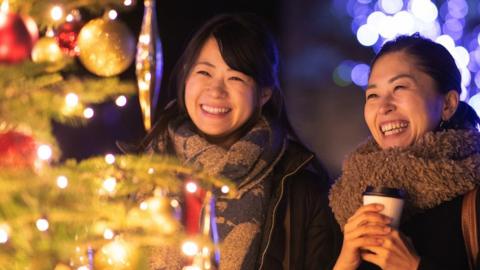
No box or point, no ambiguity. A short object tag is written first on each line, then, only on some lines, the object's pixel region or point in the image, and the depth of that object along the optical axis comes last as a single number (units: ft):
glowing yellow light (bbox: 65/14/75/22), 11.71
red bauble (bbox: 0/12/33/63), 10.67
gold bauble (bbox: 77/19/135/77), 11.83
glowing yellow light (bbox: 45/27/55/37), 11.67
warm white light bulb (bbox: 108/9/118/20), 12.01
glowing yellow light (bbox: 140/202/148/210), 11.31
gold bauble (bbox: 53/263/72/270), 11.02
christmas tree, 10.79
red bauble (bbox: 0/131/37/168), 10.78
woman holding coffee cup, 12.00
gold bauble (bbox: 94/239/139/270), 11.08
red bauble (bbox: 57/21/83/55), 11.90
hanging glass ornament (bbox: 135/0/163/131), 11.86
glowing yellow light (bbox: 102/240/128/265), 11.11
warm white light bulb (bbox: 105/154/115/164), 11.02
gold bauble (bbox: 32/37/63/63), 11.53
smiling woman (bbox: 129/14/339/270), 12.86
